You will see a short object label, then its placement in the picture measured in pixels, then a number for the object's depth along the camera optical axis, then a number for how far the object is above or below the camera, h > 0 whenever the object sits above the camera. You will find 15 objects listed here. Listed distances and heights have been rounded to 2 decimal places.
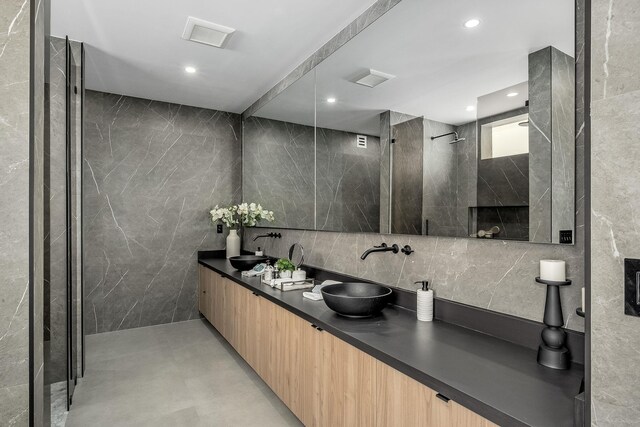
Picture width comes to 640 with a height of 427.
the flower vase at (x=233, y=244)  4.33 -0.39
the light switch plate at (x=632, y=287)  0.73 -0.16
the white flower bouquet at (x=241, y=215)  4.07 -0.03
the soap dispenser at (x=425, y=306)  1.82 -0.48
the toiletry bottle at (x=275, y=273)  2.82 -0.49
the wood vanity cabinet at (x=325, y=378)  1.26 -0.79
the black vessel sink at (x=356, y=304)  1.80 -0.48
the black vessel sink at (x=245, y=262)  3.43 -0.49
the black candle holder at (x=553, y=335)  1.26 -0.45
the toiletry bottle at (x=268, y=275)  2.79 -0.50
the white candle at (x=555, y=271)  1.30 -0.21
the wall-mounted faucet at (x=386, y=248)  2.12 -0.22
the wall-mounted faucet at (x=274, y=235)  3.77 -0.25
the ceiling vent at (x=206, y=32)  2.48 +1.33
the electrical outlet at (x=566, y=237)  1.32 -0.09
